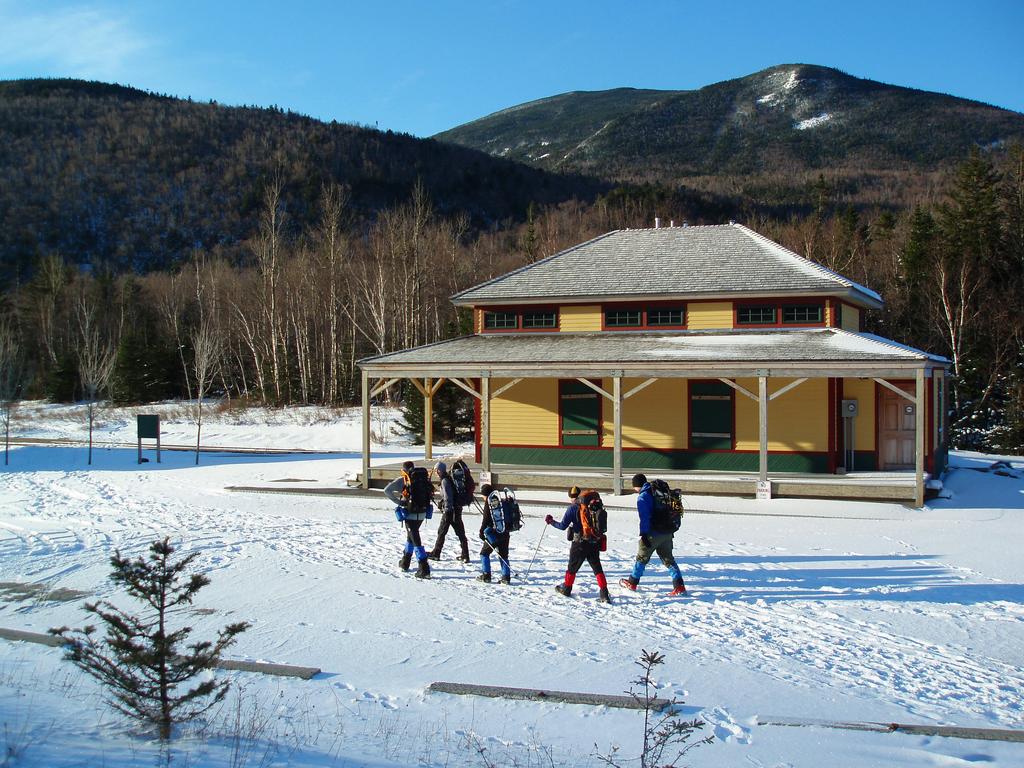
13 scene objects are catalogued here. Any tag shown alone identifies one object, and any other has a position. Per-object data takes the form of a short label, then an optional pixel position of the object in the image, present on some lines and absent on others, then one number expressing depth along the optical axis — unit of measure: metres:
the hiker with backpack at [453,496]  11.51
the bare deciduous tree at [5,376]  32.18
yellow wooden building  18.52
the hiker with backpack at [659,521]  9.97
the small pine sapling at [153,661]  5.63
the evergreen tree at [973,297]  30.94
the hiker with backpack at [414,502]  11.09
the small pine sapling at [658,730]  5.29
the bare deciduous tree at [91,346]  30.97
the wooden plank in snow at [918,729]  5.96
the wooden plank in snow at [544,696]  6.53
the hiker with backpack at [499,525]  10.64
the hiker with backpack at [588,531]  9.72
